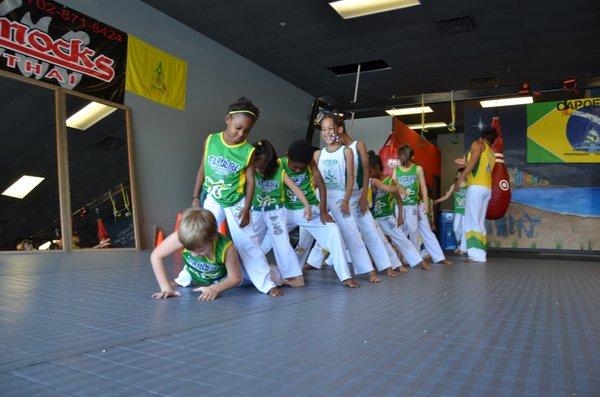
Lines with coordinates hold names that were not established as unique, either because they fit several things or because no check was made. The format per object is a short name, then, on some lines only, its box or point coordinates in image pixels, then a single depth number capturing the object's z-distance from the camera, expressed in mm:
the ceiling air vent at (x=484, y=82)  10648
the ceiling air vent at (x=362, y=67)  9867
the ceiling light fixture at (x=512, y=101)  11633
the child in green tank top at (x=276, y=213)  3420
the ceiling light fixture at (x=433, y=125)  15316
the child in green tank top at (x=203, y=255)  2455
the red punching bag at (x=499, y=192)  6770
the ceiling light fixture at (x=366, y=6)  7172
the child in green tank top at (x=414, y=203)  5930
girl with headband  2971
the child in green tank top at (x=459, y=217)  8594
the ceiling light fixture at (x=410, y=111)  13061
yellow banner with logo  7176
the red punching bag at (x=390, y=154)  8766
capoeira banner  8523
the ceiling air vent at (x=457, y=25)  7652
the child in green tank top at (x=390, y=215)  5199
